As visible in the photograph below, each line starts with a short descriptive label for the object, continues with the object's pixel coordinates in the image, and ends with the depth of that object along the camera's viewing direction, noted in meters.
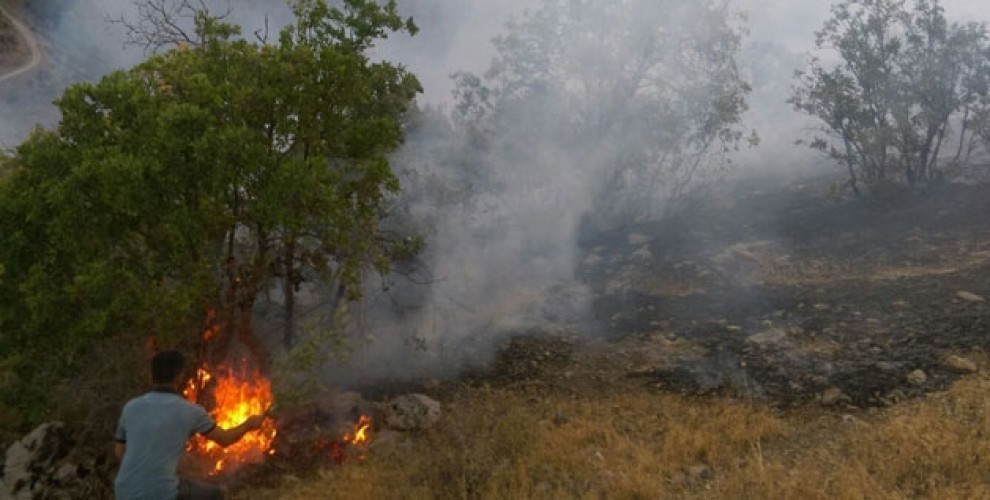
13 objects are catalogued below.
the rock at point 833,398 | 6.21
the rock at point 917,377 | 6.30
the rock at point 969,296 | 8.11
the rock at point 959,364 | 6.34
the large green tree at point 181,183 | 4.63
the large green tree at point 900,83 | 12.47
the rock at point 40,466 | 5.47
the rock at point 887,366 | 6.70
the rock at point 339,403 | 6.68
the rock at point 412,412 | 6.65
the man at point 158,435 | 3.40
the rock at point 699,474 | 4.96
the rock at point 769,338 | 8.00
